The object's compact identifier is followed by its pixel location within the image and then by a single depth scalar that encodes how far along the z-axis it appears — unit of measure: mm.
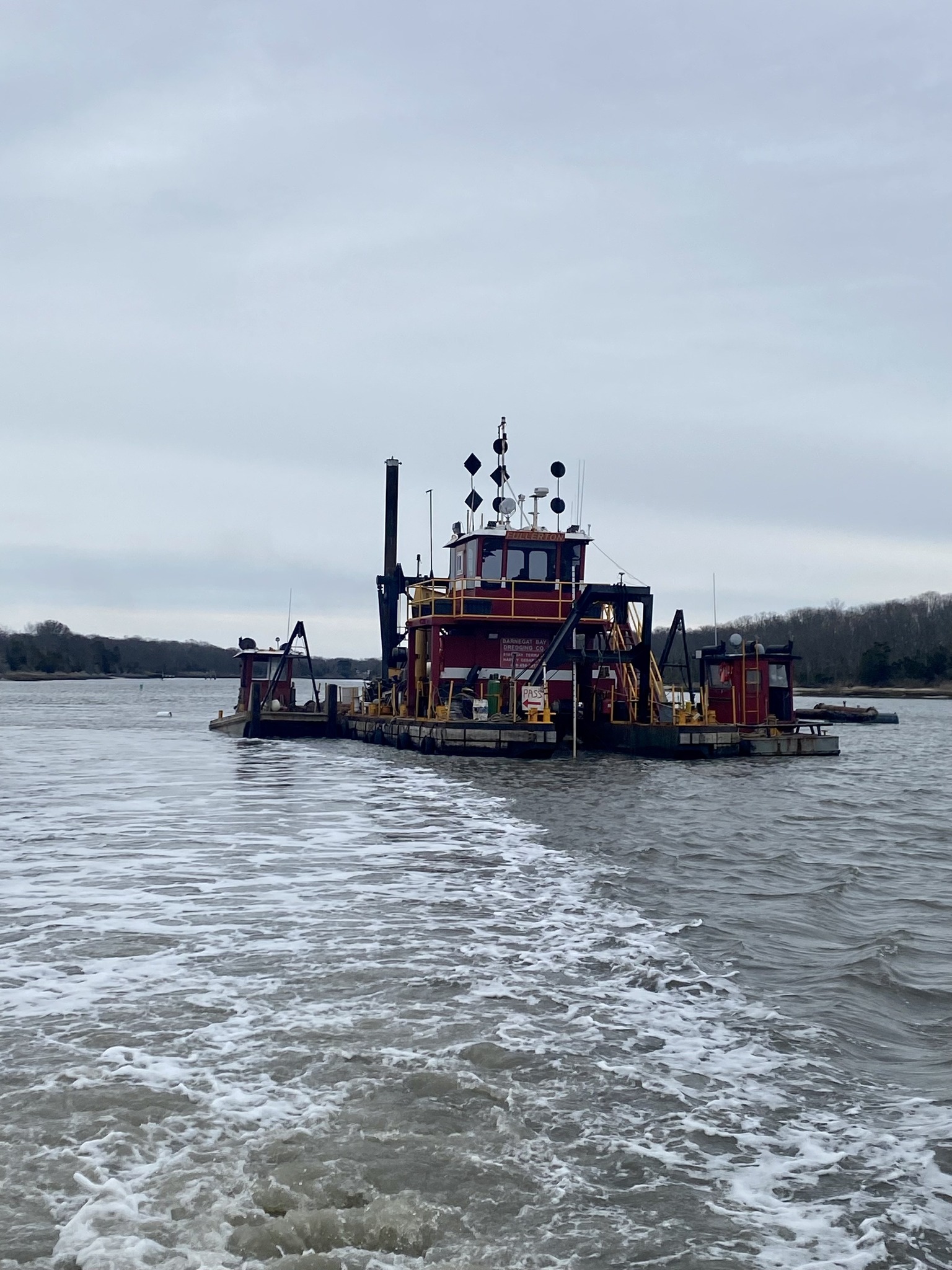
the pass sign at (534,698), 30562
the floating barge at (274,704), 42406
